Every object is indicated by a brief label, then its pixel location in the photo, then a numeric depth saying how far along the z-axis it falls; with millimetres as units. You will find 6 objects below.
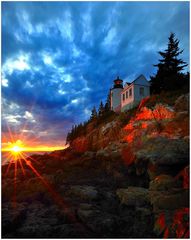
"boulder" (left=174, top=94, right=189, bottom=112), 20300
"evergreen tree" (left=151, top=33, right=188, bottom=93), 27311
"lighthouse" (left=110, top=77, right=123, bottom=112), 39031
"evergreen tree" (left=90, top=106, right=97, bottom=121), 61031
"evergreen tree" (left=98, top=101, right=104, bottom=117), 55562
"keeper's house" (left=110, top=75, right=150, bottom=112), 31812
